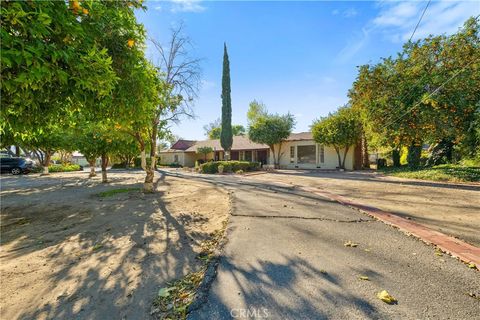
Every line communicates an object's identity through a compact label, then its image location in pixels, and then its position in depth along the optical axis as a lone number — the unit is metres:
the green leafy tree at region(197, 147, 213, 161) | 34.59
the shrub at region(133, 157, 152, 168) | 36.47
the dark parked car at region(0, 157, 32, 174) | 23.28
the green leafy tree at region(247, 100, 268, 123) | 46.62
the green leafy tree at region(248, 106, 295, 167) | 25.62
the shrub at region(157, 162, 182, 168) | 38.51
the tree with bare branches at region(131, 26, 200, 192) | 5.56
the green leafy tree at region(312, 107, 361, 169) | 21.52
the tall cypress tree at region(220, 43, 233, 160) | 28.81
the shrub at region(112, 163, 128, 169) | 34.78
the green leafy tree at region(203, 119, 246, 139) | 60.11
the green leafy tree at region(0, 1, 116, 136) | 2.45
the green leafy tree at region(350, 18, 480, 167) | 13.00
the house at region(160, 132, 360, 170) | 24.60
